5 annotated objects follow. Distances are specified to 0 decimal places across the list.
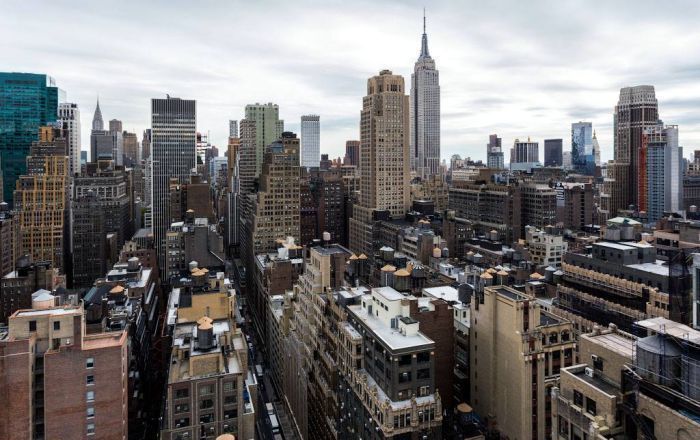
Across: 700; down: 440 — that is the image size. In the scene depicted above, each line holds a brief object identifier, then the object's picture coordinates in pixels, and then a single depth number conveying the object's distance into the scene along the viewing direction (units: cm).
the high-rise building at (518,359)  7619
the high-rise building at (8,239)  16875
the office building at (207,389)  6856
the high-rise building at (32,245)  19712
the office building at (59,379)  6391
